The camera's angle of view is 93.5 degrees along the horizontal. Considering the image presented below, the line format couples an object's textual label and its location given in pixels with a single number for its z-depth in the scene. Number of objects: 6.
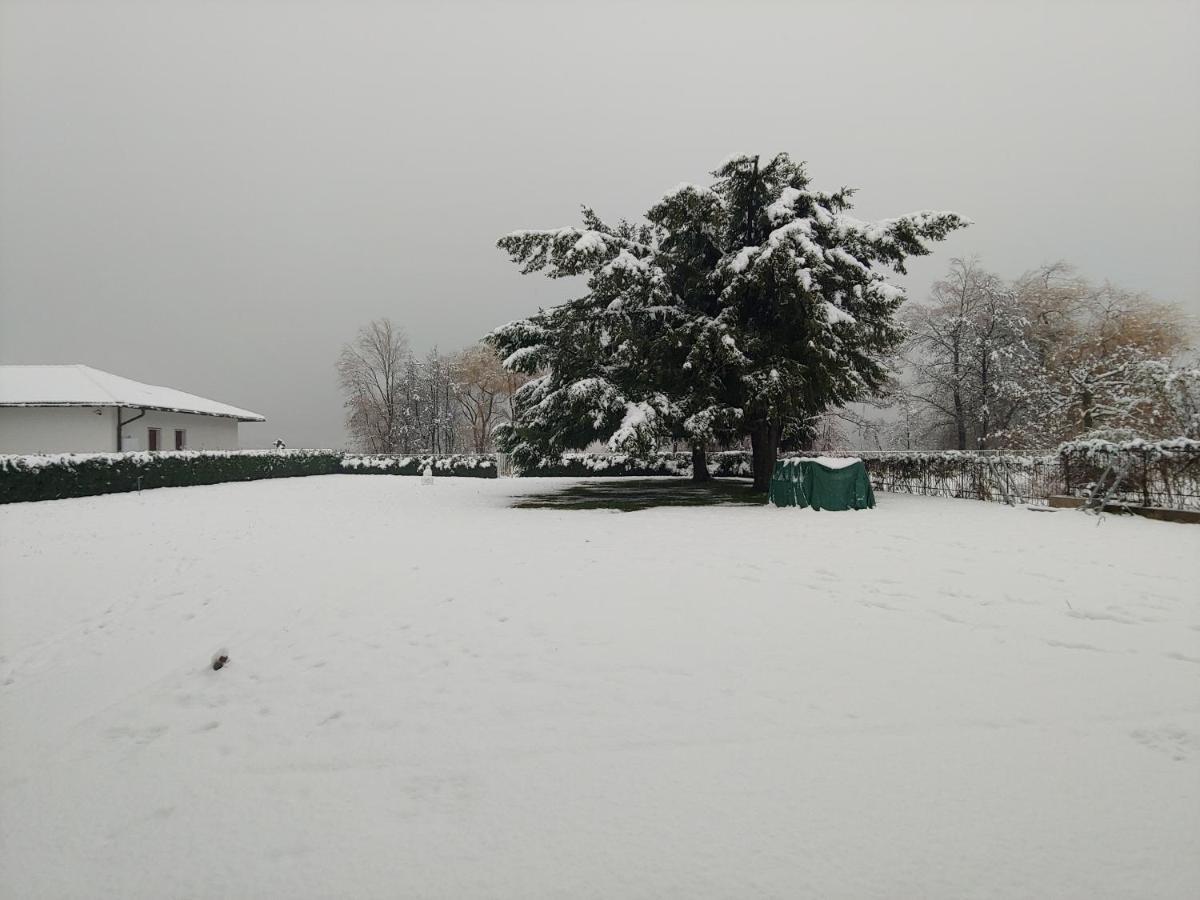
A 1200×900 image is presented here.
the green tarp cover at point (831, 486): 12.68
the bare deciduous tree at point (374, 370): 48.53
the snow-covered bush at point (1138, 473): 10.55
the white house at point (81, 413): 22.92
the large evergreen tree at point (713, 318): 13.62
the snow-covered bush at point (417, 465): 31.42
